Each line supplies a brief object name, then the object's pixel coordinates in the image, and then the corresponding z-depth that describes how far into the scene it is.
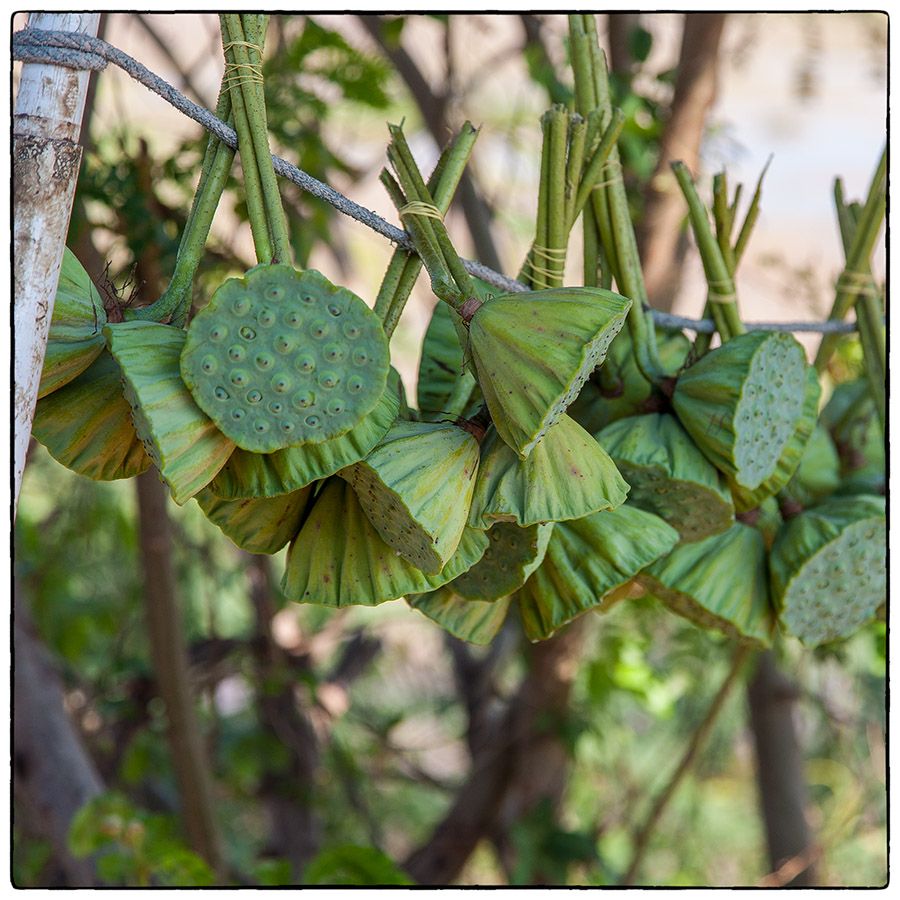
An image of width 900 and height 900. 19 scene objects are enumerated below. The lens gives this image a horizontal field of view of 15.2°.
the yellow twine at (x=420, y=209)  1.65
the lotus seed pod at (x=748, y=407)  1.72
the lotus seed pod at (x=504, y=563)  1.66
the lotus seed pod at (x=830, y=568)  1.79
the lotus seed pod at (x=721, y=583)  1.77
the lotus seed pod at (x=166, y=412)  1.56
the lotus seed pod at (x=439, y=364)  1.76
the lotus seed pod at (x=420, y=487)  1.60
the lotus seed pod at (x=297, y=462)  1.59
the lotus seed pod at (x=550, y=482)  1.61
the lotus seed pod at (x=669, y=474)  1.73
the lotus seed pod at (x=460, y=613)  1.72
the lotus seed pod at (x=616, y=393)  1.79
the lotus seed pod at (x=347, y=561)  1.64
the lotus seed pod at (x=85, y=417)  1.62
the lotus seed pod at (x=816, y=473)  1.87
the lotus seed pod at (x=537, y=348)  1.58
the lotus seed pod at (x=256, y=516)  1.66
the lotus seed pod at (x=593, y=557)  1.69
